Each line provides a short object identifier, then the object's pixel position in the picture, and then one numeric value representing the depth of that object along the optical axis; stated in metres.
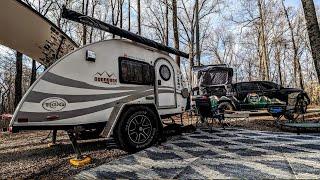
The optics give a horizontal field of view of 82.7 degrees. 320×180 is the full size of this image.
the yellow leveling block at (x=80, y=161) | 3.41
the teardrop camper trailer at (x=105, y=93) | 3.49
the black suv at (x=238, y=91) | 8.89
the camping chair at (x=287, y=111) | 6.83
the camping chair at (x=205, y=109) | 6.00
